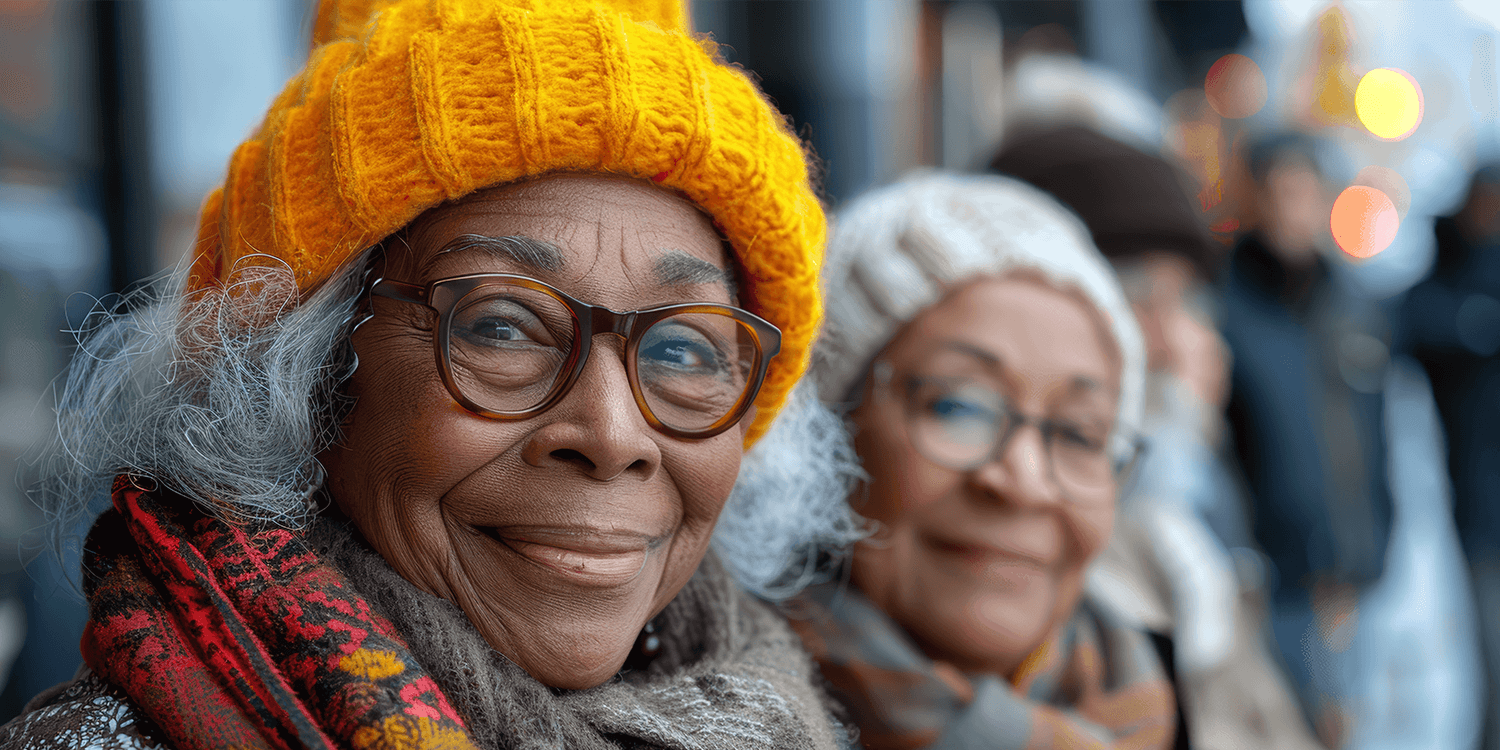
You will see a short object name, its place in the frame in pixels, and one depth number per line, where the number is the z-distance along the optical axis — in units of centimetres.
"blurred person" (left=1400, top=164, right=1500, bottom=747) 465
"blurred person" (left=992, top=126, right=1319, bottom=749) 294
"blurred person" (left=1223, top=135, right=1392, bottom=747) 388
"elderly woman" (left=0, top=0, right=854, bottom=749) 126
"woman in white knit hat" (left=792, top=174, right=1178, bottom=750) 198
